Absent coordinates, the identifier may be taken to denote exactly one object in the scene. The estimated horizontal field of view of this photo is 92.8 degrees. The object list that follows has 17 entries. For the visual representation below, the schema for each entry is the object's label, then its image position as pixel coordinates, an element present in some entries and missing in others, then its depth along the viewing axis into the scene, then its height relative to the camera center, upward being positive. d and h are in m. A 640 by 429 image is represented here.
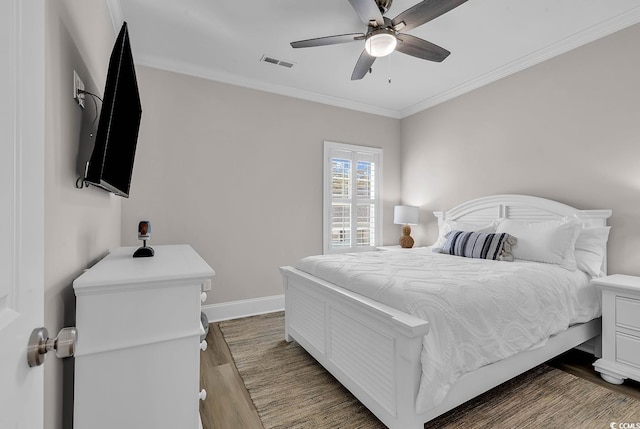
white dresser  1.06 -0.51
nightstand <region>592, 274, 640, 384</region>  2.06 -0.81
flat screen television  1.26 +0.40
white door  0.47 +0.01
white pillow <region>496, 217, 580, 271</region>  2.49 -0.24
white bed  1.47 -0.86
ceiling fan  1.94 +1.30
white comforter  1.51 -0.52
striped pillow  2.68 -0.30
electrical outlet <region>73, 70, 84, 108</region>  1.35 +0.54
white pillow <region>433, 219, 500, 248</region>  3.15 -0.16
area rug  1.72 -1.18
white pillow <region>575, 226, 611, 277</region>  2.52 -0.29
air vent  3.14 +1.57
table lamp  4.23 -0.08
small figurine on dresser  1.67 -0.17
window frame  4.16 +0.25
